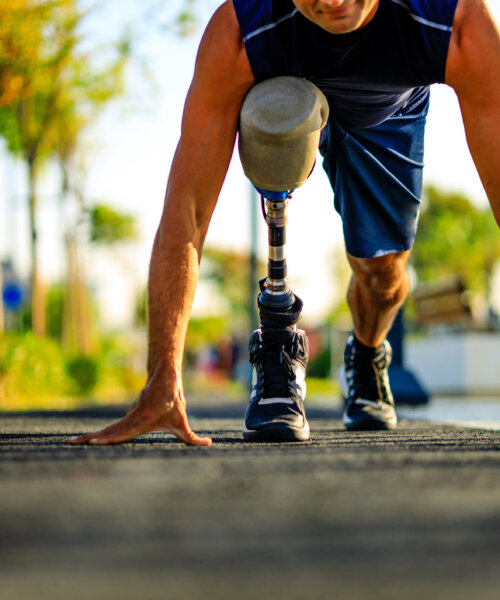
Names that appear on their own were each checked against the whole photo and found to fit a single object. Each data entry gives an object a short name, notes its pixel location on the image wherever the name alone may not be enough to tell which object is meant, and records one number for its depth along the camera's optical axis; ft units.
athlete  7.46
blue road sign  59.41
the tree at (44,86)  26.45
